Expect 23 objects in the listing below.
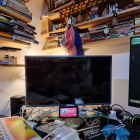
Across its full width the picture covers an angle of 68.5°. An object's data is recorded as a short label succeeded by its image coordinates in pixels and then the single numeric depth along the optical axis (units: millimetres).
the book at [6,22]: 930
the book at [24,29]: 1057
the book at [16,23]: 1018
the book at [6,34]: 943
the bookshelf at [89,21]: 955
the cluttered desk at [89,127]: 598
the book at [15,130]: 526
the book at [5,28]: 913
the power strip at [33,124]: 715
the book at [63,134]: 550
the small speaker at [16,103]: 1016
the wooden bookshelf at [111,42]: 1009
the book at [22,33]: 1050
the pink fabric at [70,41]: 993
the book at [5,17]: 920
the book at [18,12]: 941
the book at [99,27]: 1141
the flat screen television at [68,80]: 801
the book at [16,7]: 922
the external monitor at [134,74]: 673
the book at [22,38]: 1051
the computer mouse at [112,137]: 605
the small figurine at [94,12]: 1205
